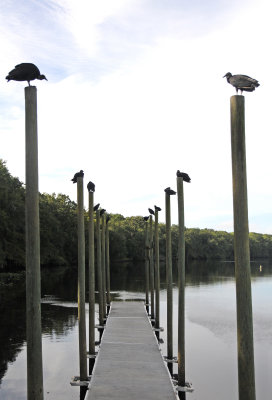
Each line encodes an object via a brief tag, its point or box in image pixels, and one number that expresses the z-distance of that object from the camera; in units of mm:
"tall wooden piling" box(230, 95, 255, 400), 4801
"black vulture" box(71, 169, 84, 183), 10867
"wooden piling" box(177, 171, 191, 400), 10617
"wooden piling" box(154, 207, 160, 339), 17391
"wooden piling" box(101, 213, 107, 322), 21141
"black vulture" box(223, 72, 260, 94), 4758
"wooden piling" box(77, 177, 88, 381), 10359
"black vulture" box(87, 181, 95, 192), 13812
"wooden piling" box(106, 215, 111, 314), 23505
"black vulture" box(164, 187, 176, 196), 14025
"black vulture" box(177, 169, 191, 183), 10820
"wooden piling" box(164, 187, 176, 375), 13227
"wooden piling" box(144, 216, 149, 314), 23906
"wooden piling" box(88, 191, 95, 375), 12852
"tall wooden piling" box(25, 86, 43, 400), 5160
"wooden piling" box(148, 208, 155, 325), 20281
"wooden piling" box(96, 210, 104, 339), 18180
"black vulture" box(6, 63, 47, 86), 5180
